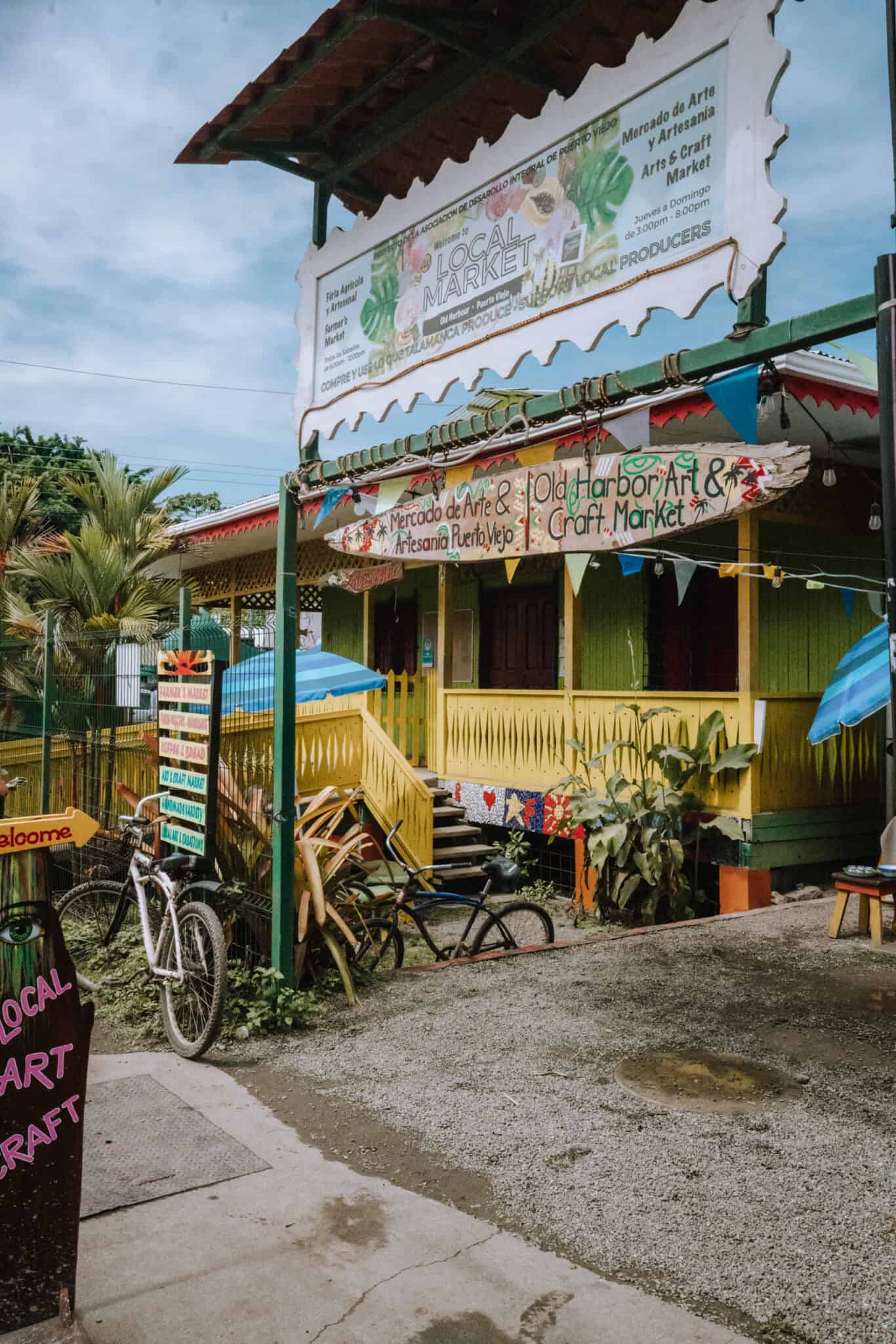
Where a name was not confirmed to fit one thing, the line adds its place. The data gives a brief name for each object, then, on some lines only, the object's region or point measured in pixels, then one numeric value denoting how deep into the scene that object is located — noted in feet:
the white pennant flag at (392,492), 16.85
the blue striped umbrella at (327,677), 30.91
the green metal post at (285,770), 18.24
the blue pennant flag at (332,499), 18.66
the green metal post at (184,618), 20.65
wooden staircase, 31.99
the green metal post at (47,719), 28.19
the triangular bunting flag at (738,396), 12.10
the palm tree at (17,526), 42.83
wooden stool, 22.16
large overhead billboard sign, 11.56
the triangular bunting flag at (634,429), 12.90
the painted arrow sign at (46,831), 8.48
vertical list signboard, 19.31
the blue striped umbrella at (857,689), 25.00
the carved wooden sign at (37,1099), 8.23
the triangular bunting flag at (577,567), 17.37
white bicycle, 16.56
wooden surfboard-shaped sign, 11.28
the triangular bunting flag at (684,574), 25.20
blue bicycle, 20.58
